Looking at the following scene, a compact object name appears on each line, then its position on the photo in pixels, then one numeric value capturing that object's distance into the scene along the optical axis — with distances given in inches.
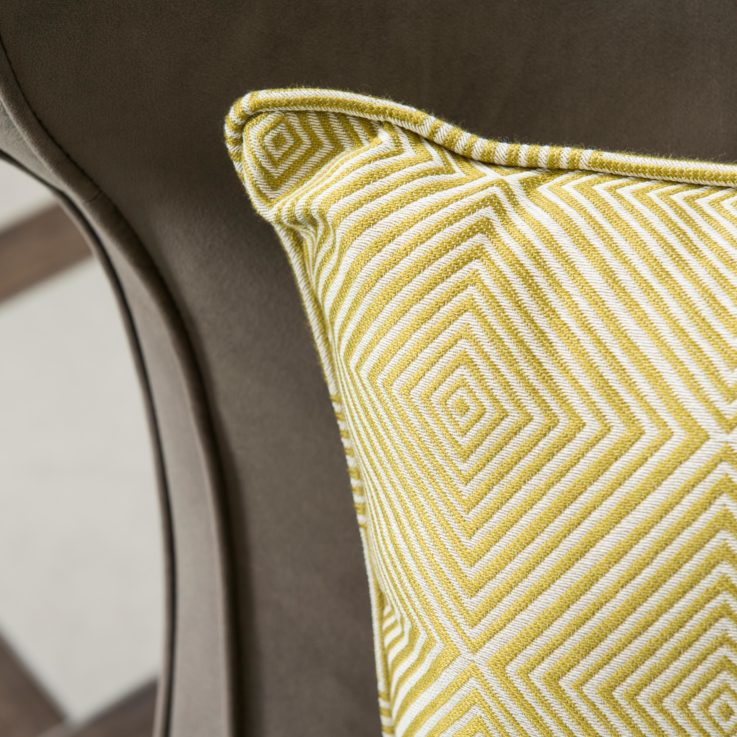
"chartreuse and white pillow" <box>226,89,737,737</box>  22.8
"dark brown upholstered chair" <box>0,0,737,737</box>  25.5
